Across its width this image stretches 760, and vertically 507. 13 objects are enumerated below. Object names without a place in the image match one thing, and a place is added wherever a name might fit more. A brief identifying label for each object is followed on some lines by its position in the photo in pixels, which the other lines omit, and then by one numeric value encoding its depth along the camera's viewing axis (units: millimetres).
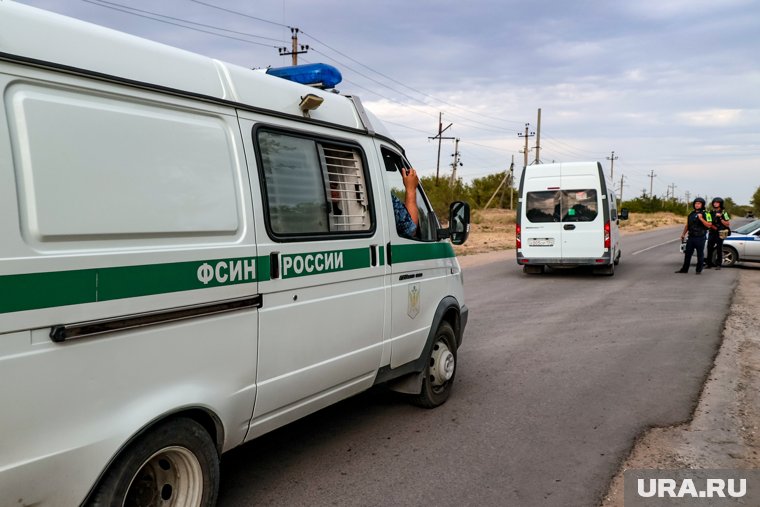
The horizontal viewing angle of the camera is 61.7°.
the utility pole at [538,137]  52444
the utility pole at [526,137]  57038
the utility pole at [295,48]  32272
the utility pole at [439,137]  52794
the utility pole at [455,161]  59312
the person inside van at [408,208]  4668
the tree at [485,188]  80125
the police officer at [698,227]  14969
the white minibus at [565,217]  14180
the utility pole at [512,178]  67312
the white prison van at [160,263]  2287
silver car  16438
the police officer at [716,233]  15945
